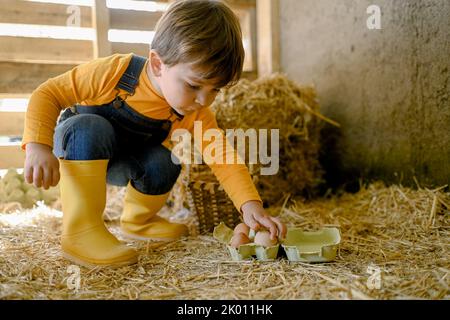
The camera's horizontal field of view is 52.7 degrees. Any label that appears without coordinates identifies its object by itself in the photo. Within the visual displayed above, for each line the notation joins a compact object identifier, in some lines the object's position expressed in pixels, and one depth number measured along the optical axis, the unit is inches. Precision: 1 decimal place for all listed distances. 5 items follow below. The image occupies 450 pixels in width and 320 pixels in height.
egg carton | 49.8
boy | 49.7
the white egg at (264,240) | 51.5
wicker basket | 67.7
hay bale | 84.0
